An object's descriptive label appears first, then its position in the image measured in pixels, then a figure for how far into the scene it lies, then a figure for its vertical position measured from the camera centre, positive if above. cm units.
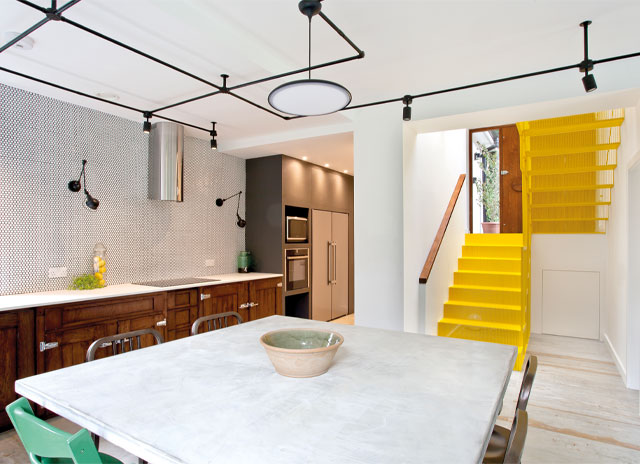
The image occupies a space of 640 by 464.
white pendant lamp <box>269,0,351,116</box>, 163 +64
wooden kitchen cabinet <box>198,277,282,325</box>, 397 -62
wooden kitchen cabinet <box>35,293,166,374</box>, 273 -62
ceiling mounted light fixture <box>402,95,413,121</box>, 246 +83
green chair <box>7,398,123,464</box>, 86 -45
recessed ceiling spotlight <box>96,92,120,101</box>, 323 +122
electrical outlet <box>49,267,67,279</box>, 328 -24
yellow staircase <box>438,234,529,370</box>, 392 -64
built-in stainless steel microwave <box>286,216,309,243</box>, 506 +16
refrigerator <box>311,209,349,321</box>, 556 -36
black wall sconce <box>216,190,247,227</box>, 510 +32
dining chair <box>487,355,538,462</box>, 143 -59
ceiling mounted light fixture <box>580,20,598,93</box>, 201 +87
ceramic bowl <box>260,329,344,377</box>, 134 -41
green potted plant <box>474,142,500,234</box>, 646 +75
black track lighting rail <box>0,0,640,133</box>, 158 +94
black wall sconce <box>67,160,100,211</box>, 338 +47
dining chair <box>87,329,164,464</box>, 169 -45
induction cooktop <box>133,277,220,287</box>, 384 -41
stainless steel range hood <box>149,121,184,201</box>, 398 +81
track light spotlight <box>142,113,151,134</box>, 301 +88
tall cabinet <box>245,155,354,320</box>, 501 +29
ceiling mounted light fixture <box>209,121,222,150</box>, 362 +92
